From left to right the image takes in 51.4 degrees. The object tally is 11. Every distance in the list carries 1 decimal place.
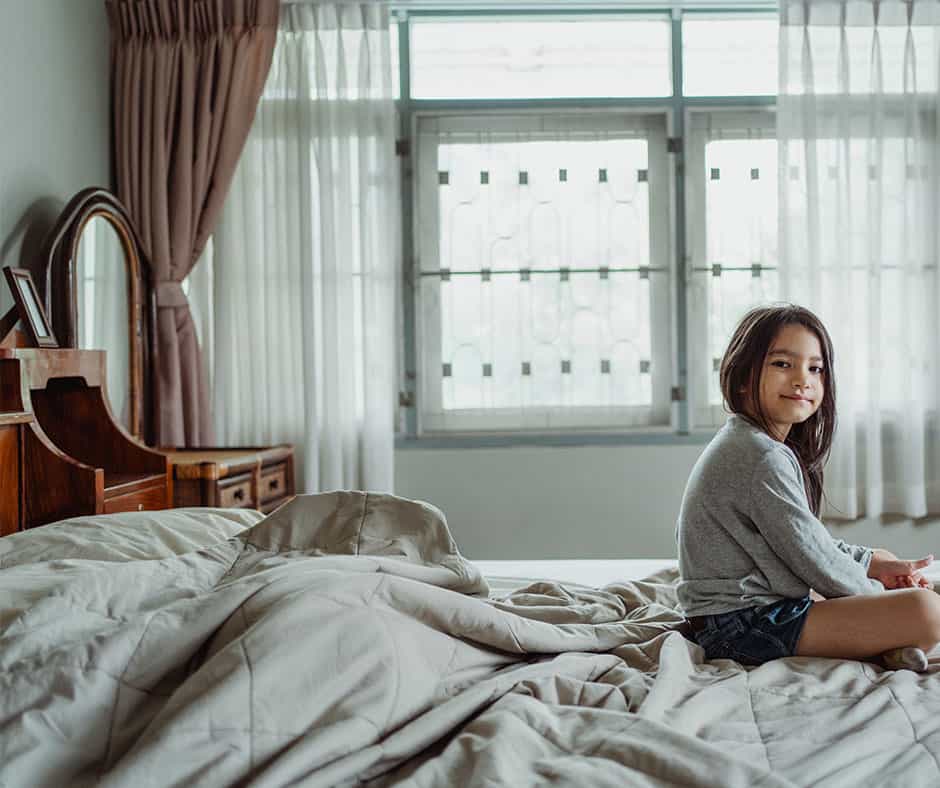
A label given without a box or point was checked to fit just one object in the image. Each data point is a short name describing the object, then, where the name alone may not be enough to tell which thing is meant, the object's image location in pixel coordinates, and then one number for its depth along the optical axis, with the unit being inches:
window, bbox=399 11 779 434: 144.9
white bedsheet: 80.3
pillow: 62.5
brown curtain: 135.4
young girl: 58.9
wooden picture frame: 99.0
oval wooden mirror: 109.7
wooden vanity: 83.1
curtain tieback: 134.0
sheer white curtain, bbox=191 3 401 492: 139.1
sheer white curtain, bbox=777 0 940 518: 140.3
